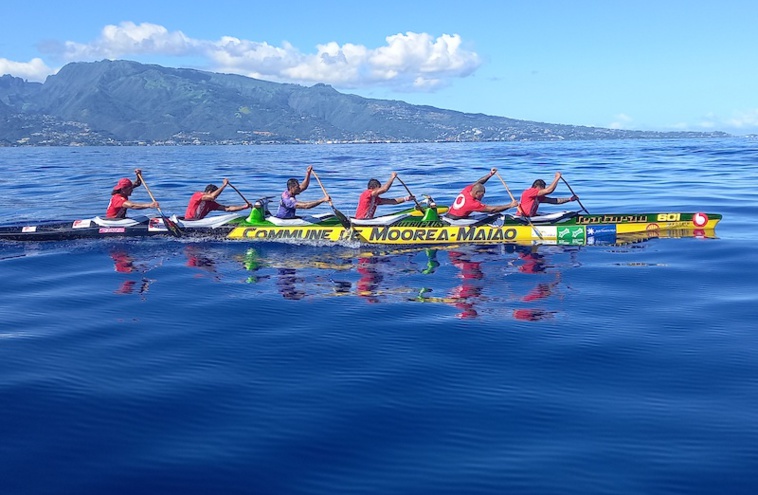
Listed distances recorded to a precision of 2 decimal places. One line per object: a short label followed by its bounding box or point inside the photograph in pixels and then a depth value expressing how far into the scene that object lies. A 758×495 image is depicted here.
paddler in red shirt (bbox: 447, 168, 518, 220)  18.69
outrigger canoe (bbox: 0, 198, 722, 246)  18.73
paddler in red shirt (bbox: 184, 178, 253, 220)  19.83
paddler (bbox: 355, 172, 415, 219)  19.73
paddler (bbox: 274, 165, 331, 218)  19.39
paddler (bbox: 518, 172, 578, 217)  19.28
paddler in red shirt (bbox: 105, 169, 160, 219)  19.41
